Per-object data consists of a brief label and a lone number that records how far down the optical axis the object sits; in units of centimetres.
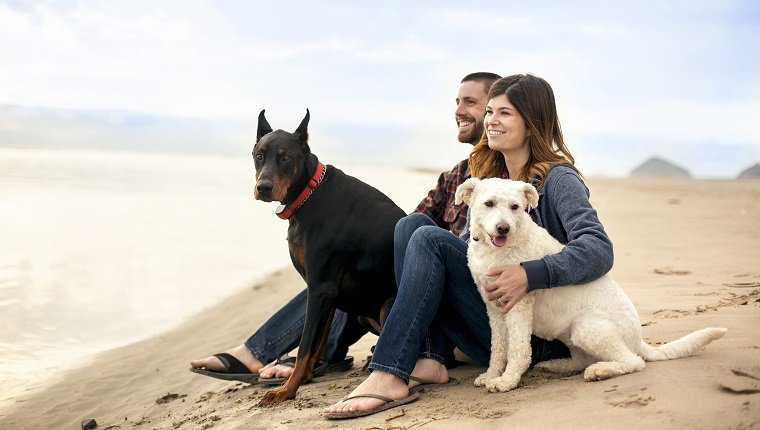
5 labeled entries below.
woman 333
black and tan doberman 414
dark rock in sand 475
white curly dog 327
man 480
